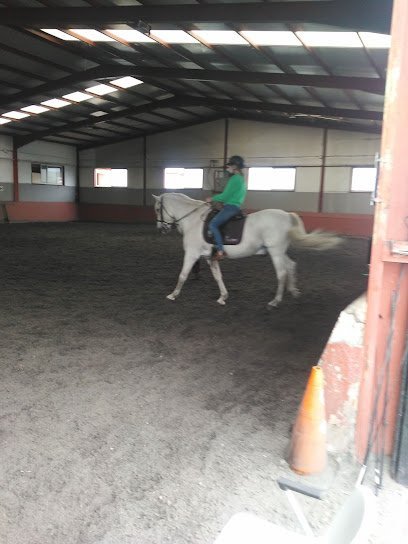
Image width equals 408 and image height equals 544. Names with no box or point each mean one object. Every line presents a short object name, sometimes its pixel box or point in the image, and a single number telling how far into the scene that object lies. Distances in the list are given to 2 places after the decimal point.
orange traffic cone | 2.42
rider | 5.98
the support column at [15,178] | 21.41
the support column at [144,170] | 22.91
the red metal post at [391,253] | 2.22
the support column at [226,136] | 20.64
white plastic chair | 1.16
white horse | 6.37
